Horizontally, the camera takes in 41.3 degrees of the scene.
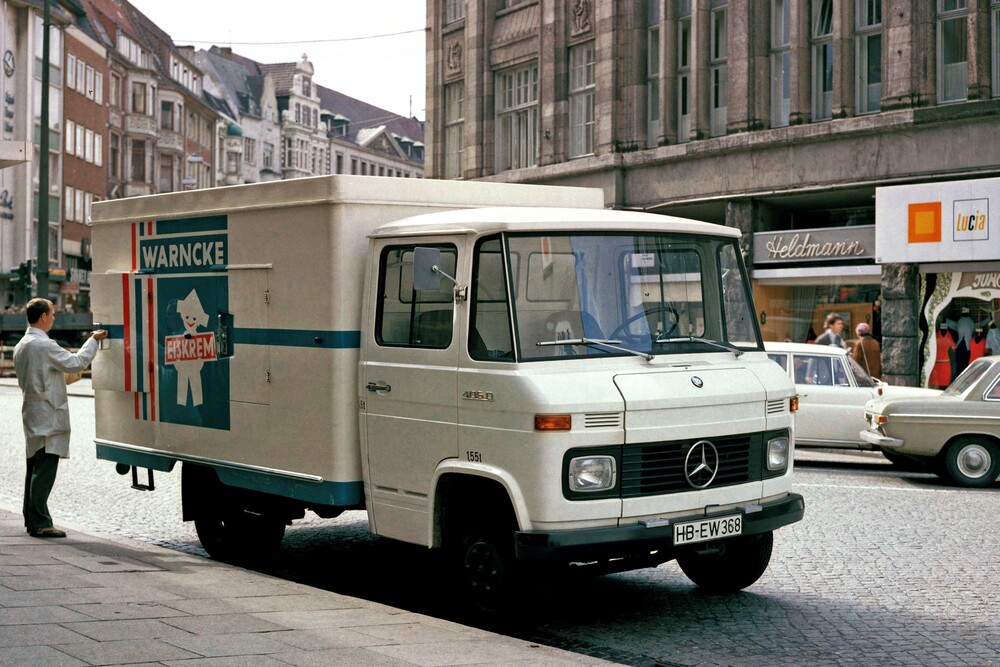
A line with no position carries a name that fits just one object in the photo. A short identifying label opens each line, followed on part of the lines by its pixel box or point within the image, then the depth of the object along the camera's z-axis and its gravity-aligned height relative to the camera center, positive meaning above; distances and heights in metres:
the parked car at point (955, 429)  14.88 -1.14
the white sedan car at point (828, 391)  17.30 -0.83
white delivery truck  7.14 -0.29
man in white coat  9.91 -0.65
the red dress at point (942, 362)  24.39 -0.62
